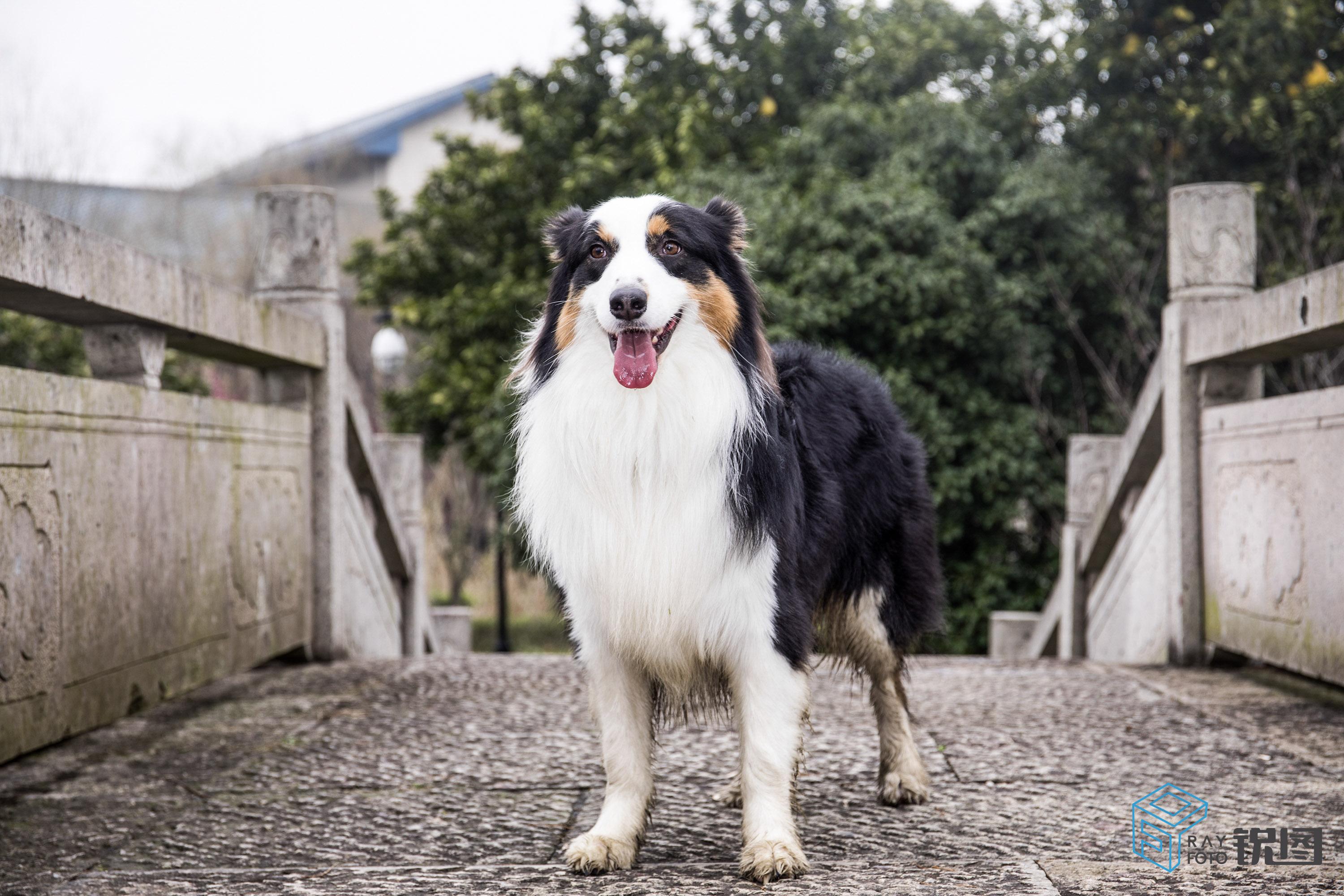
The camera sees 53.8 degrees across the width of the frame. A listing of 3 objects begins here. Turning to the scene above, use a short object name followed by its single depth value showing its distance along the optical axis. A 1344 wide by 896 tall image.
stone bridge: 3.39
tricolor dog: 3.25
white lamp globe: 15.12
